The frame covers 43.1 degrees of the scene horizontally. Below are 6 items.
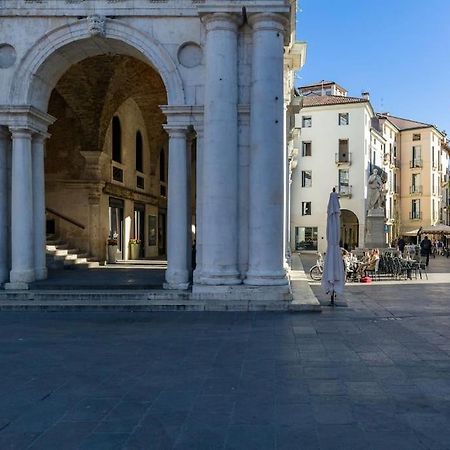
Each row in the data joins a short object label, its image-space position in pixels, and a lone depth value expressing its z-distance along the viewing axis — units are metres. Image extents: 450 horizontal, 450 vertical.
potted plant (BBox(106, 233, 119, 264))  20.88
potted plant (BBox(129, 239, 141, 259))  23.90
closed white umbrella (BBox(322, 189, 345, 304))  12.11
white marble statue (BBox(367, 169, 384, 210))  26.31
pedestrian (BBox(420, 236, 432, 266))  30.92
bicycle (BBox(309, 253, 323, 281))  20.28
